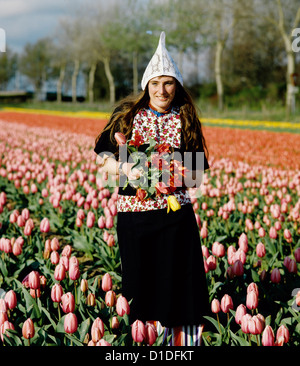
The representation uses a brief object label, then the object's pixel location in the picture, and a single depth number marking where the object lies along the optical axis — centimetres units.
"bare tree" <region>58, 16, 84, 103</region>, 4250
